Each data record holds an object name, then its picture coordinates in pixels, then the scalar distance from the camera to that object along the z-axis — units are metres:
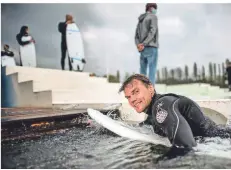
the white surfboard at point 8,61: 3.35
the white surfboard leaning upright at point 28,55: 3.59
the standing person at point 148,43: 2.87
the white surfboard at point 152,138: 1.35
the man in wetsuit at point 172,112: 1.26
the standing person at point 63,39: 3.52
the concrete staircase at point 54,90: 3.08
